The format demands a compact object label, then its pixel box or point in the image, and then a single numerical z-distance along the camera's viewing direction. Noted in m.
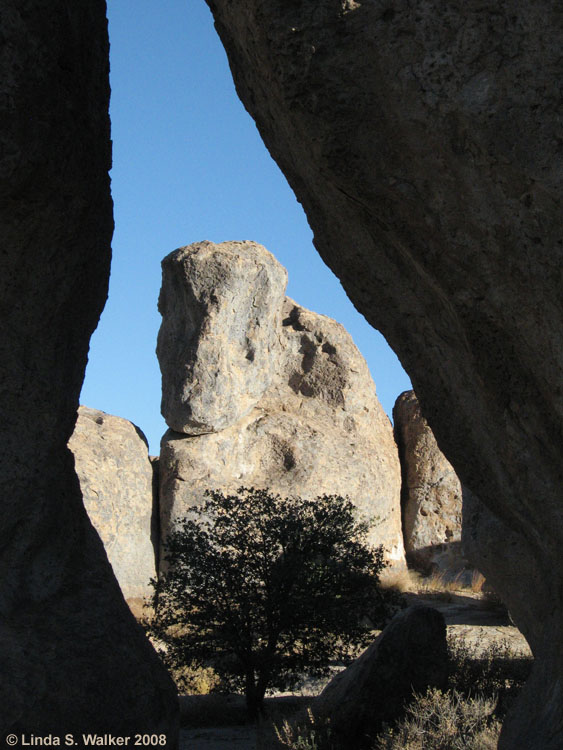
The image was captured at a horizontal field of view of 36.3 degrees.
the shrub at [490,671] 7.83
